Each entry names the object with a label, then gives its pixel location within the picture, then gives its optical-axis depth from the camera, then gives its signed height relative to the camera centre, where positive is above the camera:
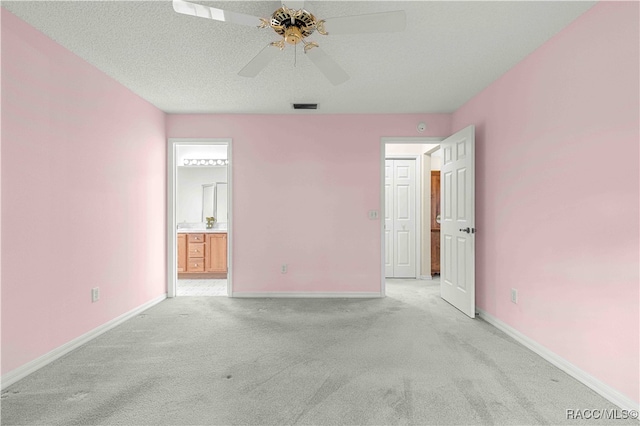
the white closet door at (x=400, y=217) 5.48 -0.07
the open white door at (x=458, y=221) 3.35 -0.09
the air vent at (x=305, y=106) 3.88 +1.26
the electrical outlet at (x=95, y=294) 2.89 -0.73
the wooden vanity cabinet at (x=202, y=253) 5.36 -0.66
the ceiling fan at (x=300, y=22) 1.65 +1.00
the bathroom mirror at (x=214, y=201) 5.86 +0.20
